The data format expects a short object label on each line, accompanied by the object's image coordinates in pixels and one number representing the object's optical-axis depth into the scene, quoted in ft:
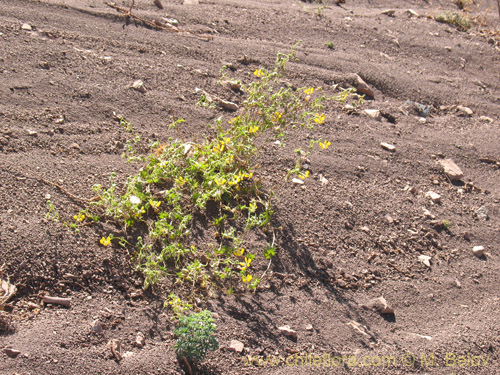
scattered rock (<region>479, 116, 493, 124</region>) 15.53
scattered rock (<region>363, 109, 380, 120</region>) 14.06
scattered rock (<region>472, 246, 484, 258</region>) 11.53
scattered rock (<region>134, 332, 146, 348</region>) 8.05
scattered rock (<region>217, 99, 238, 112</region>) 12.67
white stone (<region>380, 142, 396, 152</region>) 13.20
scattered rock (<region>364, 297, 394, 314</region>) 9.73
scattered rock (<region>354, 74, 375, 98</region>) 14.82
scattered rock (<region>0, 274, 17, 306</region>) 7.96
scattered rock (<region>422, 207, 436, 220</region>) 11.89
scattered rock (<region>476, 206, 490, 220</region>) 12.44
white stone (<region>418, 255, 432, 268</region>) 10.90
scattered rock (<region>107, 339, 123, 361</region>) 7.82
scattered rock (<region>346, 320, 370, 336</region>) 9.28
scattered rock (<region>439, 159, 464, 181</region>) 13.16
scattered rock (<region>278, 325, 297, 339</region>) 8.88
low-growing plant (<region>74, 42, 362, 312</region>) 9.21
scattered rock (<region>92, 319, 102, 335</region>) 8.03
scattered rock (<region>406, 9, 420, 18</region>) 19.52
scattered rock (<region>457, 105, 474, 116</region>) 15.49
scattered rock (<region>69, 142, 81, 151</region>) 10.55
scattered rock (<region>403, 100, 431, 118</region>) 14.92
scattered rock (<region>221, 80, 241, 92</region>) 13.23
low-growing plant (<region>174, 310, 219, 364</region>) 7.80
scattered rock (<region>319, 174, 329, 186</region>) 11.78
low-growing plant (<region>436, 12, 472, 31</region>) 19.52
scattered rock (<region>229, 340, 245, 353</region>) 8.41
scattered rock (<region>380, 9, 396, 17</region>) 19.16
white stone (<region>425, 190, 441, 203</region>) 12.39
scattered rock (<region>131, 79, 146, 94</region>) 12.17
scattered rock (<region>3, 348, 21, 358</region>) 7.38
